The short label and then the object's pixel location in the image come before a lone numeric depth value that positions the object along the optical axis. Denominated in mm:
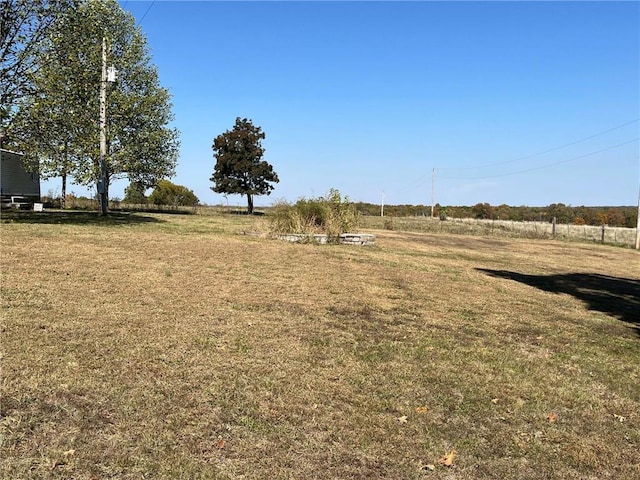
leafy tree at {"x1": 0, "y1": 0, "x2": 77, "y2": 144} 12016
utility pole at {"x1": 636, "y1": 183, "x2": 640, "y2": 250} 21125
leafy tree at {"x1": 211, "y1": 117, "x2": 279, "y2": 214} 38969
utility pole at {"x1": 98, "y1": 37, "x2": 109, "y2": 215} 15703
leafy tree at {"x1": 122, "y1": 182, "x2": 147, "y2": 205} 35556
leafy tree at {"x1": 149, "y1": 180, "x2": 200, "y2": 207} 40000
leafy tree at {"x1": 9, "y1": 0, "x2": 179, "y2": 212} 12844
